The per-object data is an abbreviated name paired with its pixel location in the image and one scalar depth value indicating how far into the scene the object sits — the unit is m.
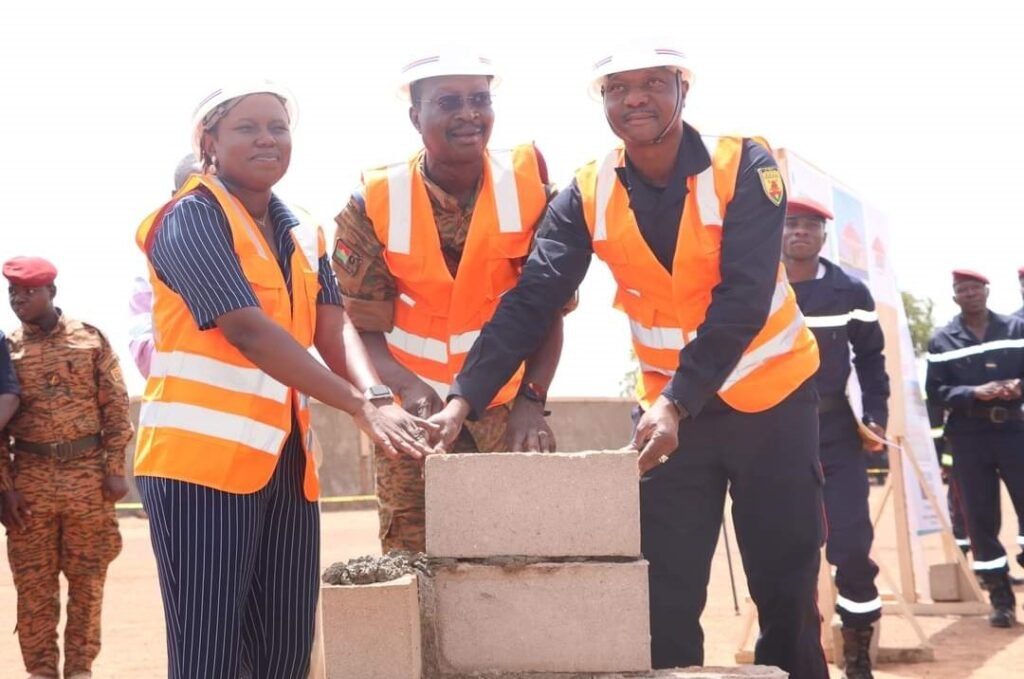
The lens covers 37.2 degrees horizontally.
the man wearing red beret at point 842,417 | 7.51
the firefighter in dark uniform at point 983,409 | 10.07
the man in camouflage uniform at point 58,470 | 7.75
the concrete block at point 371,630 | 3.84
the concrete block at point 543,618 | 4.08
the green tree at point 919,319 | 42.12
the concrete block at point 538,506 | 4.09
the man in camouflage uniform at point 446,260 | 4.99
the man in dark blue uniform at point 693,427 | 4.66
